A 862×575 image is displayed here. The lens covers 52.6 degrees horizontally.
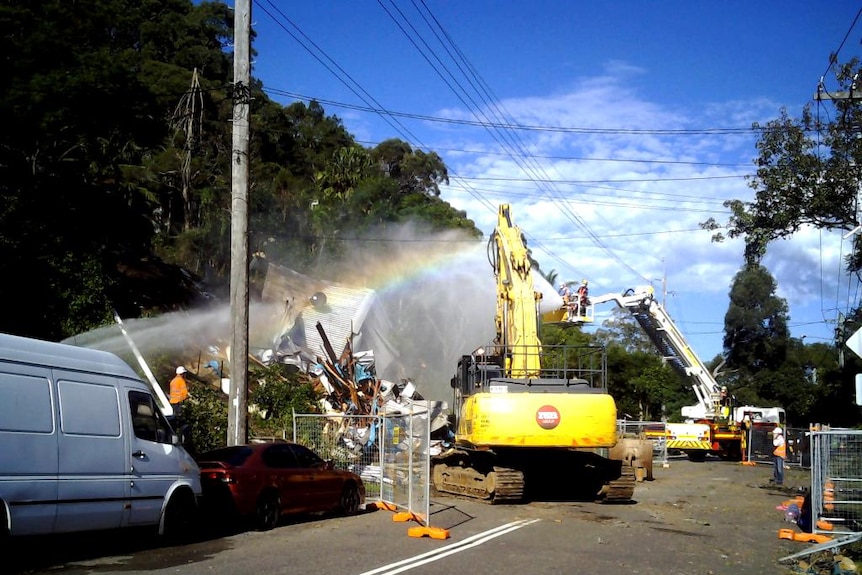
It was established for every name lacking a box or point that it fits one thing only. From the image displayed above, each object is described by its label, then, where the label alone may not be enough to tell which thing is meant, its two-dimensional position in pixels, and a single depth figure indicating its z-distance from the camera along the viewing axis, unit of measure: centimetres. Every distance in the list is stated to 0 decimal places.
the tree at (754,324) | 7494
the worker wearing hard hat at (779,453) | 2597
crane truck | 3612
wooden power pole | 1583
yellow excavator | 1672
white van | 926
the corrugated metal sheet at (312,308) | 3027
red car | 1302
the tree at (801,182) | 2920
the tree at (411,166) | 6581
